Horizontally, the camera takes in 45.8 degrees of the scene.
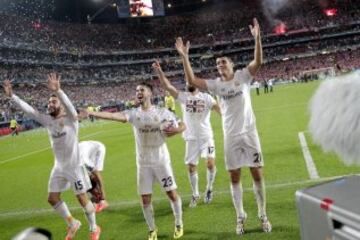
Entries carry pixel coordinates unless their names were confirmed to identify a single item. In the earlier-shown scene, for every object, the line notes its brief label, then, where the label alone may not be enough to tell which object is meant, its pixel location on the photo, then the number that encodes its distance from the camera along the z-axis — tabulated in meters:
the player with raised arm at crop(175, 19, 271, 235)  6.13
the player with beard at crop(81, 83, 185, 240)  6.34
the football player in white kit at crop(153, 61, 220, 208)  8.59
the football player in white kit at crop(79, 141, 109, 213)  8.96
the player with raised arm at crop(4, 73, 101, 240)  6.94
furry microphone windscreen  1.48
